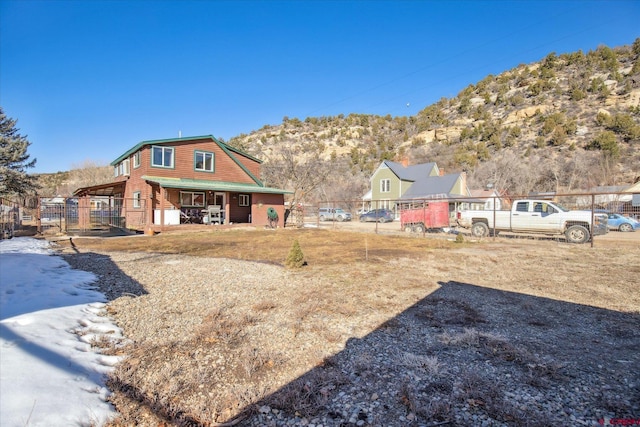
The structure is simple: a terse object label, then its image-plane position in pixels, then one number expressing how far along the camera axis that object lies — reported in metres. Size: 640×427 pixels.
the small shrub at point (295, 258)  7.86
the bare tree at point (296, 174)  29.88
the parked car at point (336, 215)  34.59
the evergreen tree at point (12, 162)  24.25
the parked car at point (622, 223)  18.66
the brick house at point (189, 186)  19.50
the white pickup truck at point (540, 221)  13.05
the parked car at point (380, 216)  31.55
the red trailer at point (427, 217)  18.61
